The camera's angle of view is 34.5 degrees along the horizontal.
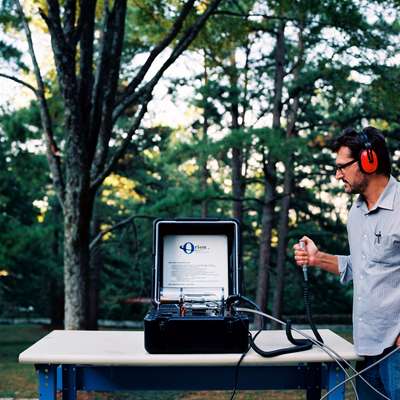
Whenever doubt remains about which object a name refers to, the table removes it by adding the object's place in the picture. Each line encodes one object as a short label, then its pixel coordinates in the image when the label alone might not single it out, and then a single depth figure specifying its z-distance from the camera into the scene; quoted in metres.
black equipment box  3.45
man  2.85
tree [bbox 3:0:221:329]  6.54
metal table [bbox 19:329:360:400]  3.01
